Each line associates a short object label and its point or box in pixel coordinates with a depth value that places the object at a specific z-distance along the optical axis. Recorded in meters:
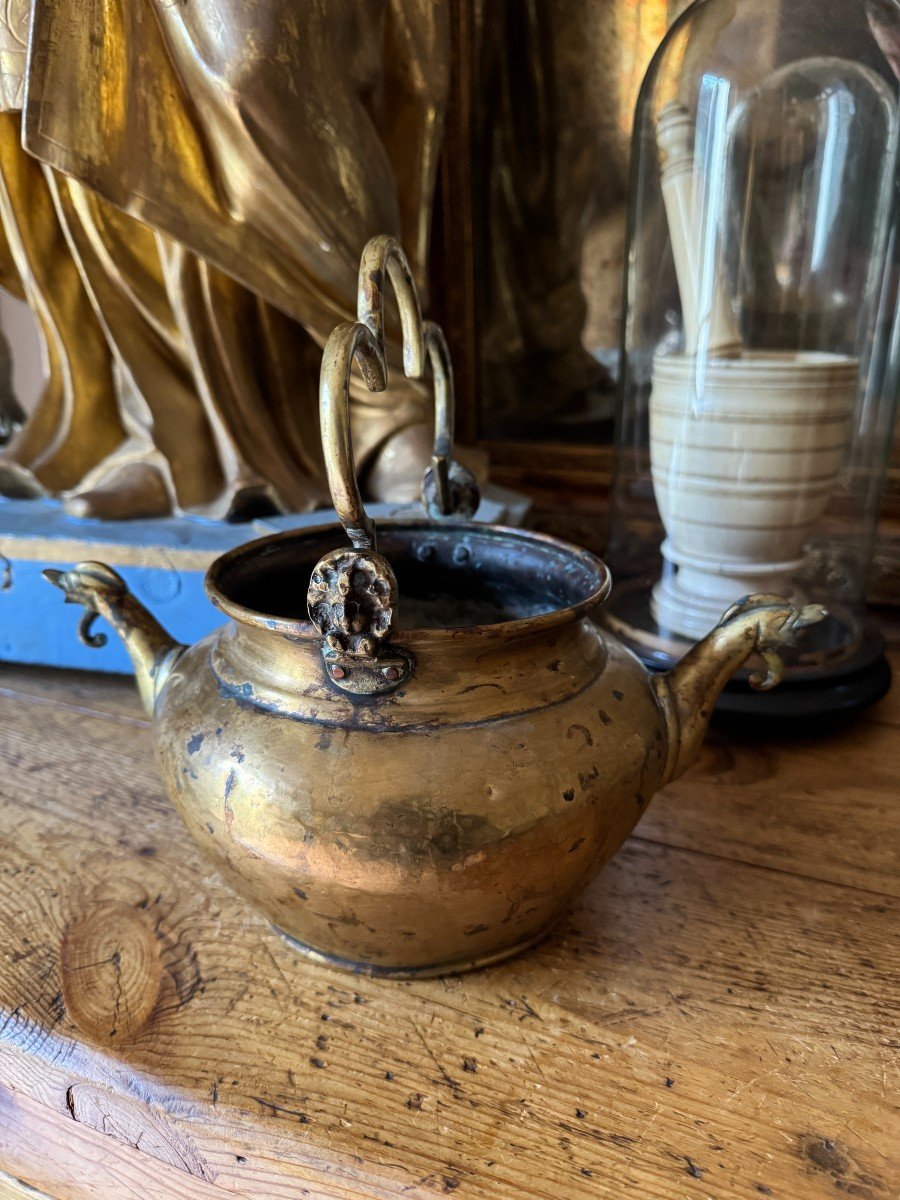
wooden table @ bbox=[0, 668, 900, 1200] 0.38
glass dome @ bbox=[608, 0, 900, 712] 0.72
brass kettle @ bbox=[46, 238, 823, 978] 0.38
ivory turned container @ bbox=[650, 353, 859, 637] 0.69
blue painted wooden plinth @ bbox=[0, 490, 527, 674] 0.77
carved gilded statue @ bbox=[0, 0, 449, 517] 0.64
